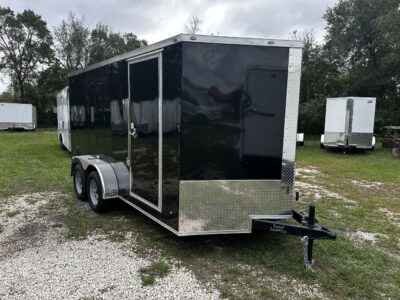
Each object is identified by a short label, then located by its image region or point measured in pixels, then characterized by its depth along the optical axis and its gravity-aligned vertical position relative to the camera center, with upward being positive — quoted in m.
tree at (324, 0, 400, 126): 18.53 +3.74
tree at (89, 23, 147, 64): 37.12 +7.44
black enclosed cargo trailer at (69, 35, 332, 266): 3.45 -0.20
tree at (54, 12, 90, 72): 35.81 +7.22
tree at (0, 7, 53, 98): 34.47 +6.35
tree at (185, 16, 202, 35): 26.23 +6.70
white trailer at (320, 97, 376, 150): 13.83 -0.33
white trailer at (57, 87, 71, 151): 12.19 -0.47
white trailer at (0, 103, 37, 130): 26.08 -0.75
